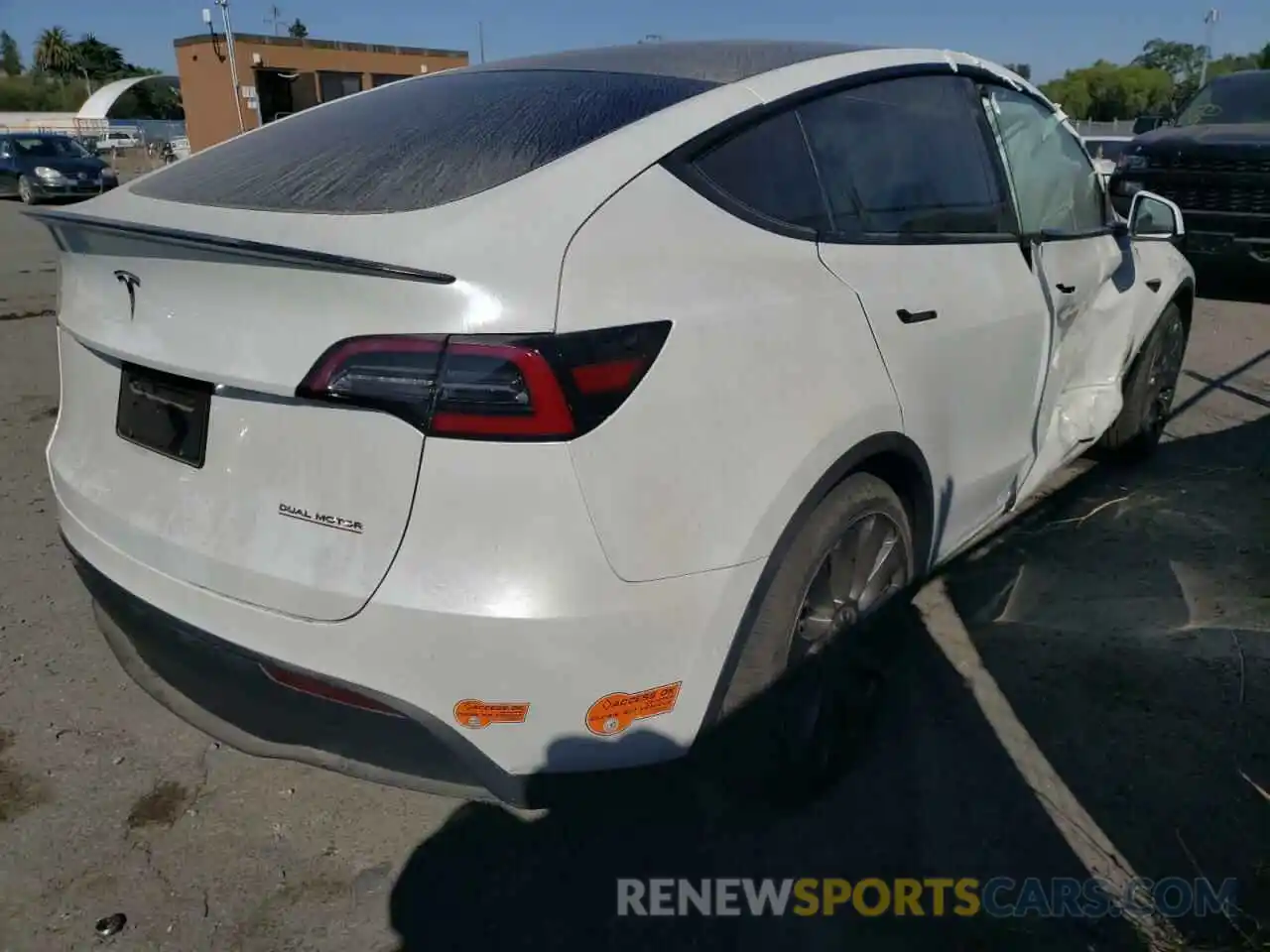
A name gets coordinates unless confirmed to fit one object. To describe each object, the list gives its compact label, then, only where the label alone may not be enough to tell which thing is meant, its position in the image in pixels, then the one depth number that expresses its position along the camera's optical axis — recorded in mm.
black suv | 8211
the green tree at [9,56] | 114875
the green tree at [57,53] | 97312
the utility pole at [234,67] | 31573
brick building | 33188
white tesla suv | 1643
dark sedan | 20688
